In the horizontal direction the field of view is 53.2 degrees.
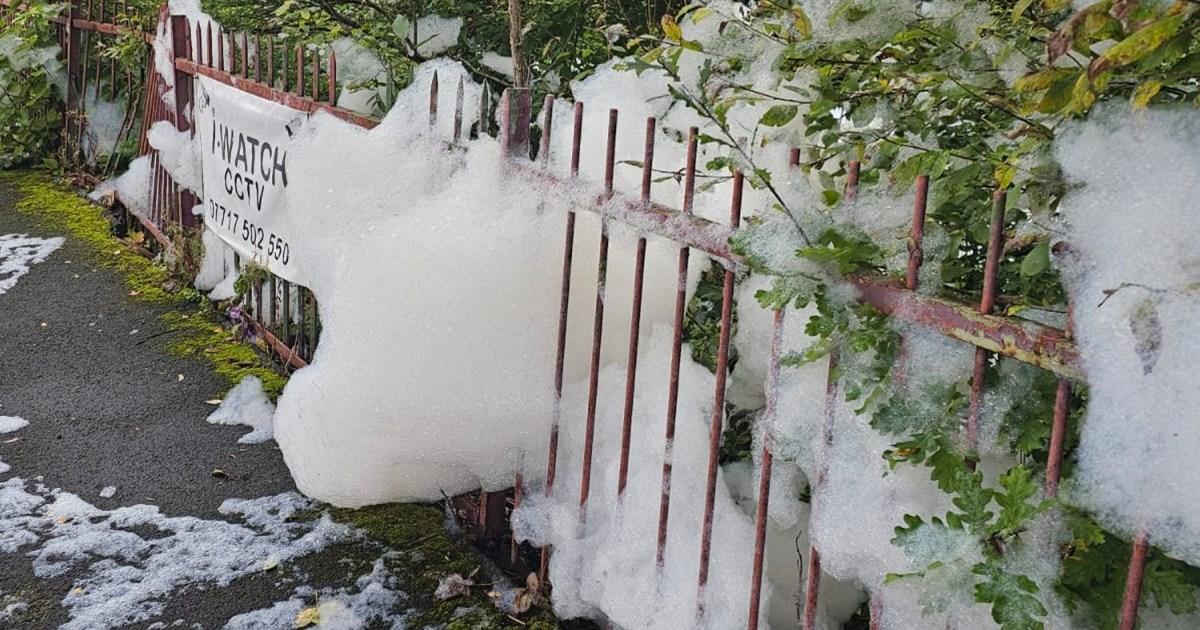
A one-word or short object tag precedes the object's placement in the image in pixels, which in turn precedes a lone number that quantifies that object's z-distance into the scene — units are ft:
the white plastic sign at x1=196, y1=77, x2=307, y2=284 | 15.34
